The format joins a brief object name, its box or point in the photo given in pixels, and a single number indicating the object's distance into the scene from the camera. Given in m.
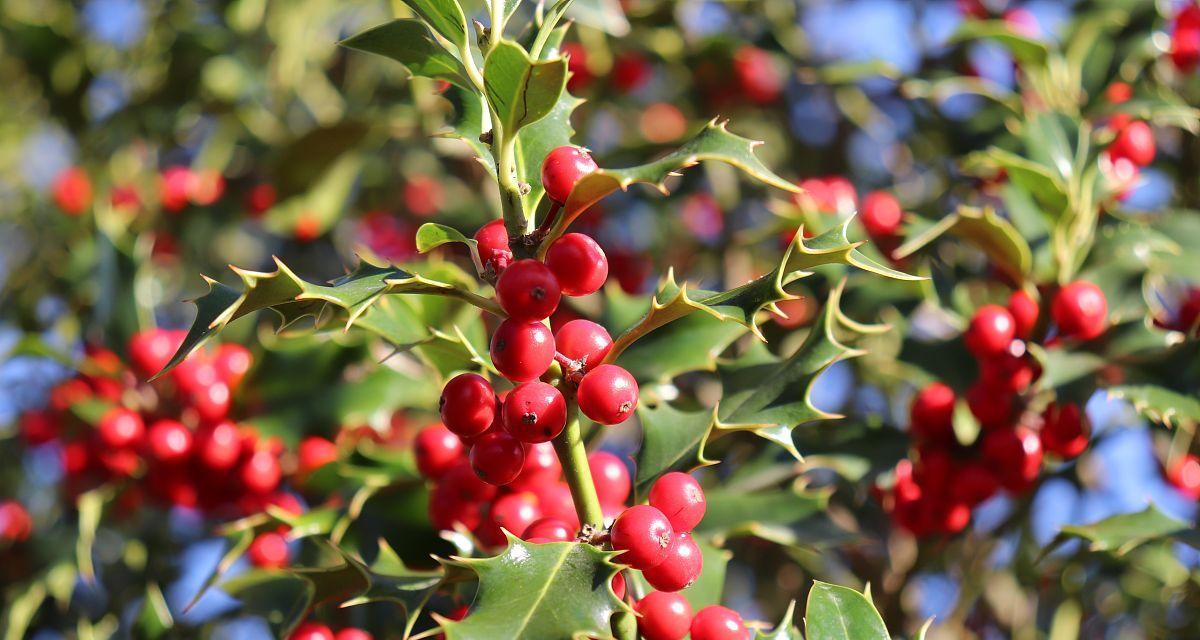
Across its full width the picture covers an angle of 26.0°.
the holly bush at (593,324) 0.36
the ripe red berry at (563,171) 0.35
